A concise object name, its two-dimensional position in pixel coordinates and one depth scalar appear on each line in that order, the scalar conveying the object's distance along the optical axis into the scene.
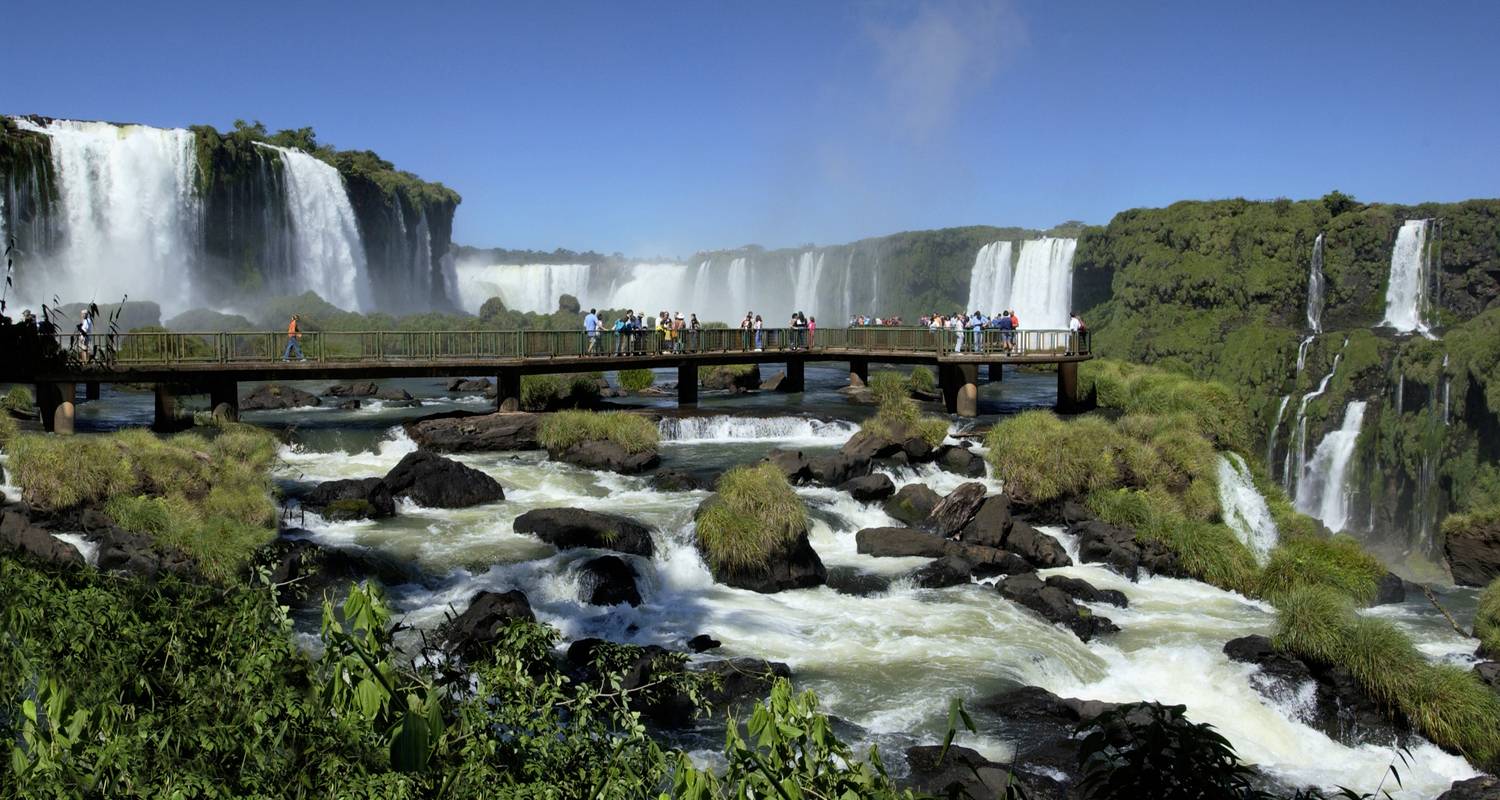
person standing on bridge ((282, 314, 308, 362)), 27.28
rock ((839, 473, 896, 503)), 21.61
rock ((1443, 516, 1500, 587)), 22.52
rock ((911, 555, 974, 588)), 17.27
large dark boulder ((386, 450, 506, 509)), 20.28
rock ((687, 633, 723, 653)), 14.02
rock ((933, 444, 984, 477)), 24.00
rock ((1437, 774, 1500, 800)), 11.20
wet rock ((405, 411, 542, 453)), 25.59
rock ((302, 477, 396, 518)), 19.48
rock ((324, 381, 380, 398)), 36.16
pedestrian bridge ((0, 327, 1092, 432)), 25.25
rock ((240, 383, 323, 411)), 31.67
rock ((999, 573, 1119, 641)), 15.59
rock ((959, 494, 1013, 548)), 19.06
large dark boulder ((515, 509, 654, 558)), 17.50
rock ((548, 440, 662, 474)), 23.62
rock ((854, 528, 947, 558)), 18.50
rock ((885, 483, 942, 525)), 20.80
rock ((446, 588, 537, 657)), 12.65
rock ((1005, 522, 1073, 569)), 18.88
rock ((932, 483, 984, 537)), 19.91
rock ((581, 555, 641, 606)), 15.84
